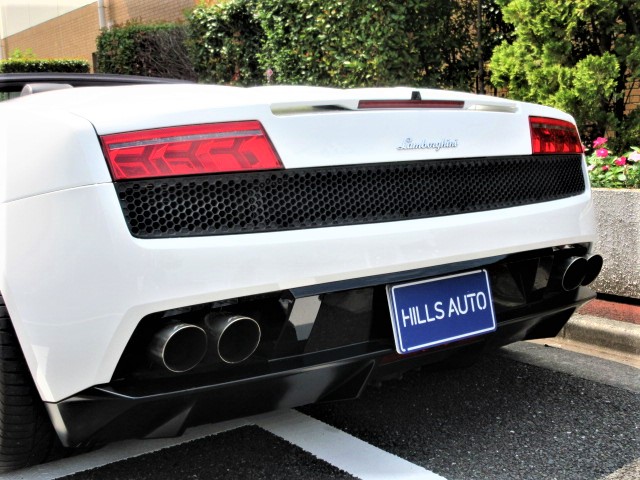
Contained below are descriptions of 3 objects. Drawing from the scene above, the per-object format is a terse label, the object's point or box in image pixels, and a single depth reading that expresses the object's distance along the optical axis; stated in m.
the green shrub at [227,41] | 9.71
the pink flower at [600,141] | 4.88
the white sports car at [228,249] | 1.89
